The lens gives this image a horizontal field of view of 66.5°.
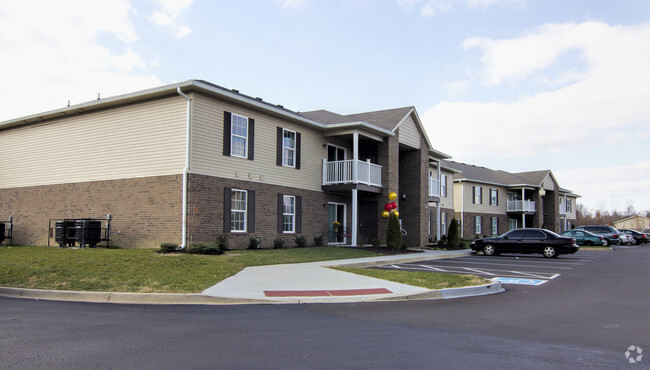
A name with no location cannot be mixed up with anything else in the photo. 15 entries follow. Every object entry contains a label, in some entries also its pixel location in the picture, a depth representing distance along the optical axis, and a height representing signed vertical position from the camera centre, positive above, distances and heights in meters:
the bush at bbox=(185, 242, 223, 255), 16.20 -1.04
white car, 41.02 -1.42
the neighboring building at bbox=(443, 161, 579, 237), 44.09 +1.95
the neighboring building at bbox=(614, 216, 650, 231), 91.03 -0.16
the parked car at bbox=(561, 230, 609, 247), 35.10 -1.16
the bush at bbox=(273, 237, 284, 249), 20.48 -1.06
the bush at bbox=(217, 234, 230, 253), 17.34 -0.90
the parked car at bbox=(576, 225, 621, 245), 37.38 -0.79
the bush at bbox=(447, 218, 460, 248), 29.19 -0.96
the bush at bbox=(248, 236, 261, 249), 19.28 -1.01
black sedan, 23.03 -1.10
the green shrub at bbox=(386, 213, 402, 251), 23.38 -0.72
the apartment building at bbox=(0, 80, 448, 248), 17.77 +2.02
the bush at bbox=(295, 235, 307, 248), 21.86 -1.07
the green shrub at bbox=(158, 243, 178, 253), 16.08 -1.04
